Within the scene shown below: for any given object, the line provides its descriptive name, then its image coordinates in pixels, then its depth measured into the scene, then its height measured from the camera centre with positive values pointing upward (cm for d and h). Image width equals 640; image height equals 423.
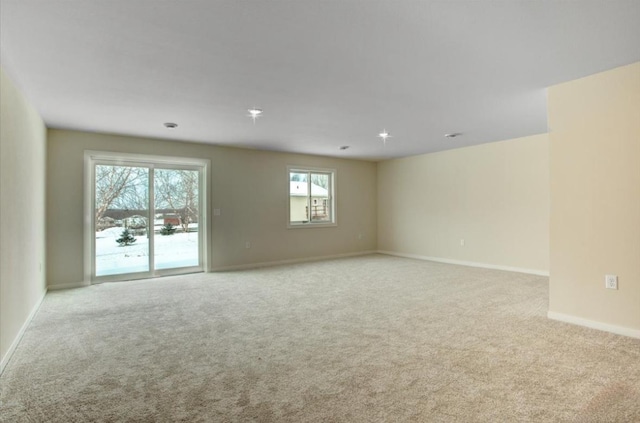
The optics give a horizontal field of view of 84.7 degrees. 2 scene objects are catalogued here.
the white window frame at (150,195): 516 +32
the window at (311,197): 744 +38
